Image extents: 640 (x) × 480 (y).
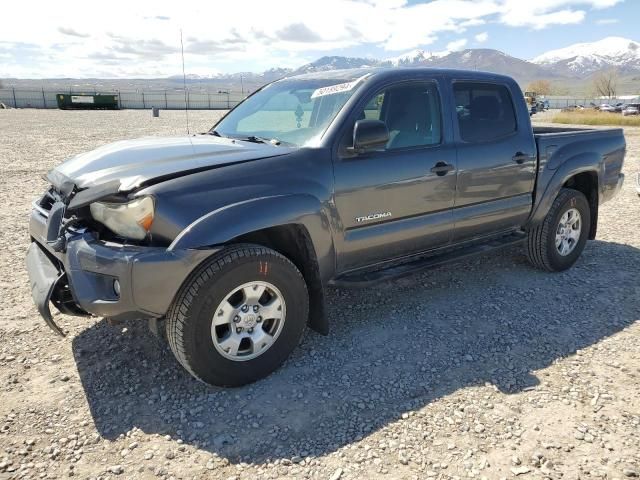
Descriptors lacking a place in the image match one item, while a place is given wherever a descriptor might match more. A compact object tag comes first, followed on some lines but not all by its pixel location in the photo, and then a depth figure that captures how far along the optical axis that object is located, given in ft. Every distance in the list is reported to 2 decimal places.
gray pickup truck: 9.13
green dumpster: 157.28
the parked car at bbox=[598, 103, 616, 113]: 194.49
